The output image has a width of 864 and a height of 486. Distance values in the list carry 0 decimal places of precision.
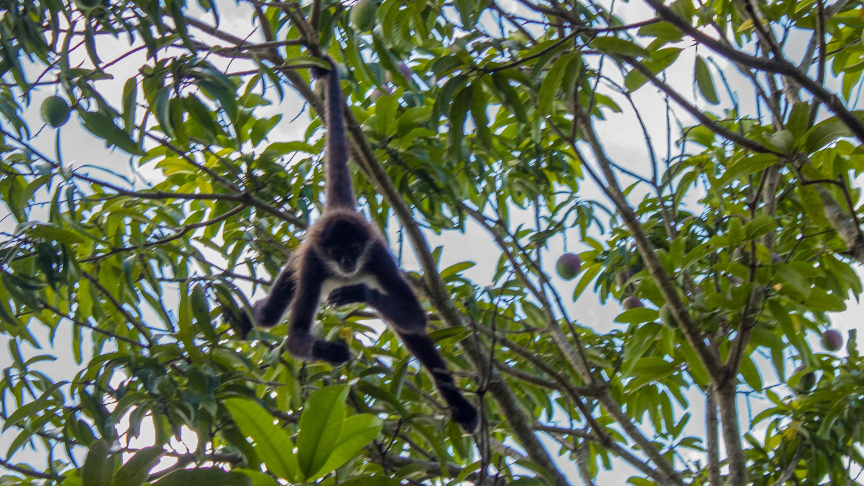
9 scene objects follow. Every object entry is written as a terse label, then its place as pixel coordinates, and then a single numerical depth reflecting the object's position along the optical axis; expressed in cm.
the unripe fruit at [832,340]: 781
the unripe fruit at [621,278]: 772
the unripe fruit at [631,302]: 738
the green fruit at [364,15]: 438
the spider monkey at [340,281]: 587
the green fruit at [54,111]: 443
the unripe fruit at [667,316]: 551
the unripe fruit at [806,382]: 696
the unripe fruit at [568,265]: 775
